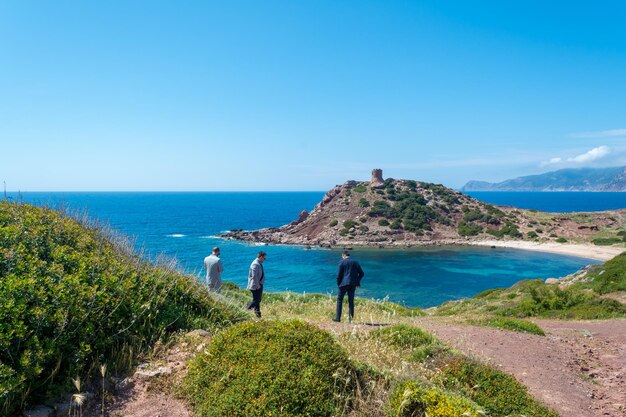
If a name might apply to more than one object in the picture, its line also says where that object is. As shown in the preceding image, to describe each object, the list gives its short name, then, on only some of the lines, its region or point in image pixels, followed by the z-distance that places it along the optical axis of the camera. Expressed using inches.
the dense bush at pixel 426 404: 192.1
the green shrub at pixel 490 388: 242.4
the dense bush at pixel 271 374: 187.3
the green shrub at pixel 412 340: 301.3
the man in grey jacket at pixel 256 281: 459.5
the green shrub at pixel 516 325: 502.0
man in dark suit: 460.1
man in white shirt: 463.2
